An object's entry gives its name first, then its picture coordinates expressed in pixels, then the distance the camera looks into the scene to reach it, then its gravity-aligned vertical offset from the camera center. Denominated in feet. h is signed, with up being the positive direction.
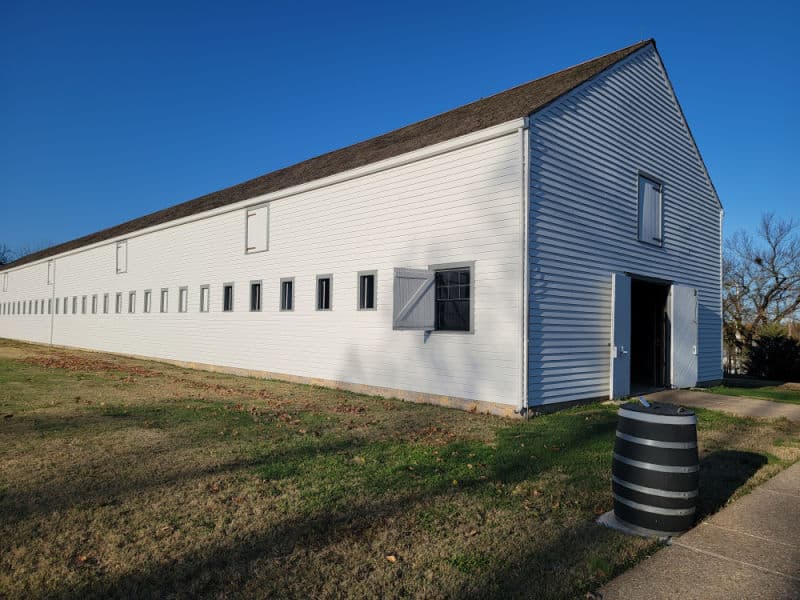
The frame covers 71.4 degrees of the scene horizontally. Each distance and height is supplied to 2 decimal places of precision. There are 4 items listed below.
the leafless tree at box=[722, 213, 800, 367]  123.03 +6.34
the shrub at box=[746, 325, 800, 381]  67.72 -4.14
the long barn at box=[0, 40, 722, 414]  35.65 +4.72
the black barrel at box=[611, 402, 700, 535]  15.56 -4.31
